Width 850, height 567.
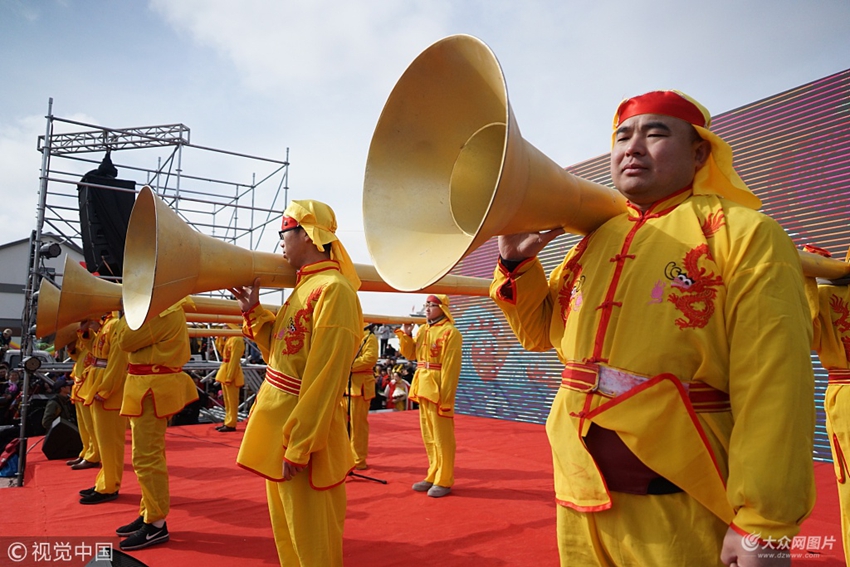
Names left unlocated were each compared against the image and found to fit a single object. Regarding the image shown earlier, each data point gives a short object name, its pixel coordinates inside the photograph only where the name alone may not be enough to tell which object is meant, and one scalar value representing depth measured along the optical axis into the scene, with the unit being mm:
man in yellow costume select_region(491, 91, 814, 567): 1188
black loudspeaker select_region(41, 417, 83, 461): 6941
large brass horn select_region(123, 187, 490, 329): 2256
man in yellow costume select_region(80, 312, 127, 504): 5012
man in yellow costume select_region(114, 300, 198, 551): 3867
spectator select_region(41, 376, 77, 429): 7938
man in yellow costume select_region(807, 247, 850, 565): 2826
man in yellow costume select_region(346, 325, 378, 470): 6714
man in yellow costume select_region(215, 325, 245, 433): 9859
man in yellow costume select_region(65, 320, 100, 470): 5918
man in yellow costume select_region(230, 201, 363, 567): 2391
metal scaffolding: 6914
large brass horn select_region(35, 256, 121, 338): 3990
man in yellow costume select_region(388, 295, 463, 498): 5324
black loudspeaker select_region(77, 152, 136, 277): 8344
